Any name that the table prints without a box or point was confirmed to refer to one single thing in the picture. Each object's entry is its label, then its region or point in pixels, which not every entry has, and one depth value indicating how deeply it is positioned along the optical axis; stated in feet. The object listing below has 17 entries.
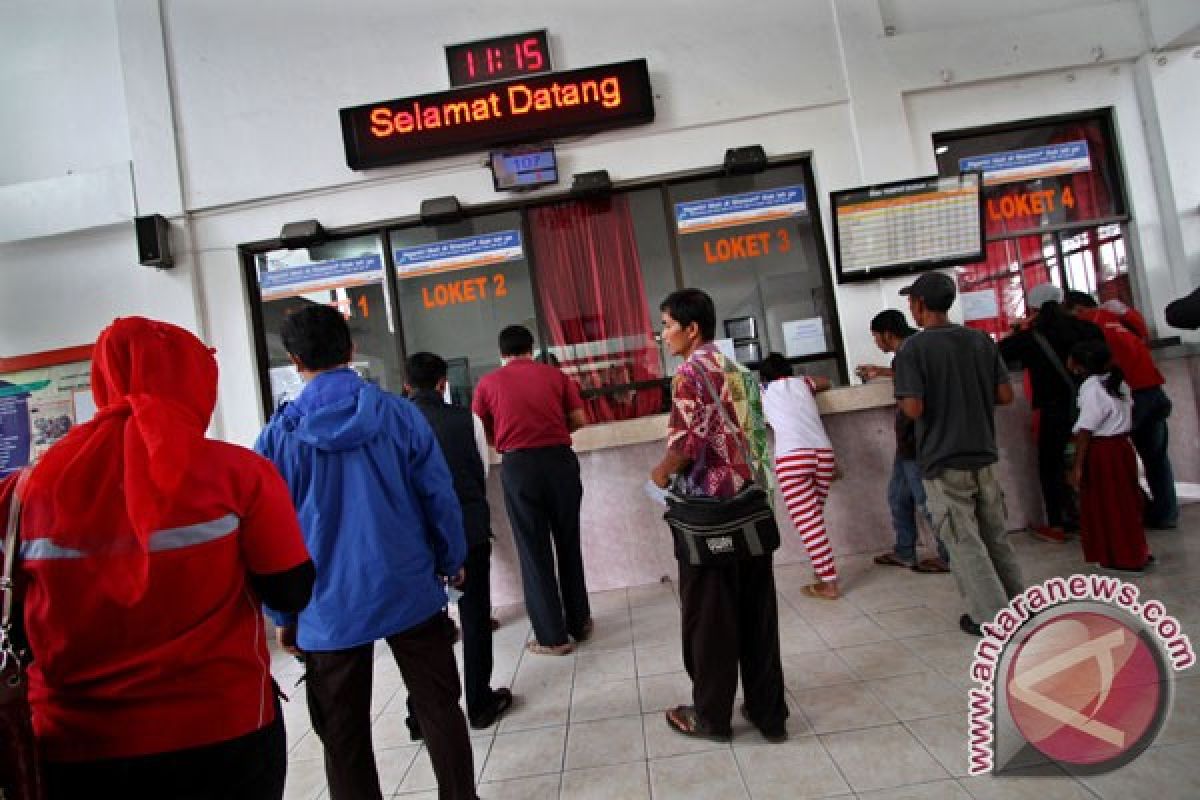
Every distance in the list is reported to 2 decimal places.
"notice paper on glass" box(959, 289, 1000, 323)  14.07
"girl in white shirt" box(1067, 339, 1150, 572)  10.25
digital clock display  13.93
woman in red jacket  3.22
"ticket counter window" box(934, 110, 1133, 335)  14.25
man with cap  8.95
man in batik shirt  6.83
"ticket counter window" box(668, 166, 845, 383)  14.24
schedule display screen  13.46
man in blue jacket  5.51
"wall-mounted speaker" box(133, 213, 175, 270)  13.35
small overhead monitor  13.67
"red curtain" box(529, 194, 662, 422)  14.43
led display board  13.46
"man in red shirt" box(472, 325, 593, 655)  10.27
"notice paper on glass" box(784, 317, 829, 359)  14.19
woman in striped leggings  11.44
